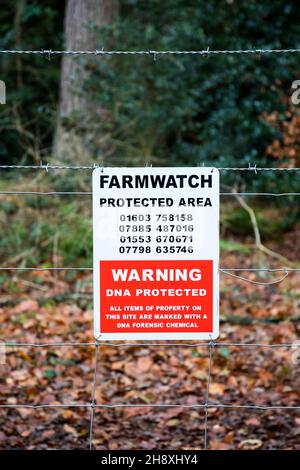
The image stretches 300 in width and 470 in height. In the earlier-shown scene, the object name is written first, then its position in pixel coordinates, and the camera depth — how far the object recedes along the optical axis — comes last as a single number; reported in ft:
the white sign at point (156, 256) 21.90
